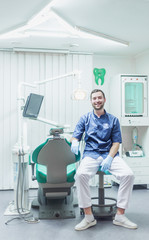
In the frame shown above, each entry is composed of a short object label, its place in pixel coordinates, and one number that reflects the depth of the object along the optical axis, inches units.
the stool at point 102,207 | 113.9
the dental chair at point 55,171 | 112.7
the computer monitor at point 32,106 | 131.6
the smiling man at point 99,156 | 106.8
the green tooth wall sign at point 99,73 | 182.0
